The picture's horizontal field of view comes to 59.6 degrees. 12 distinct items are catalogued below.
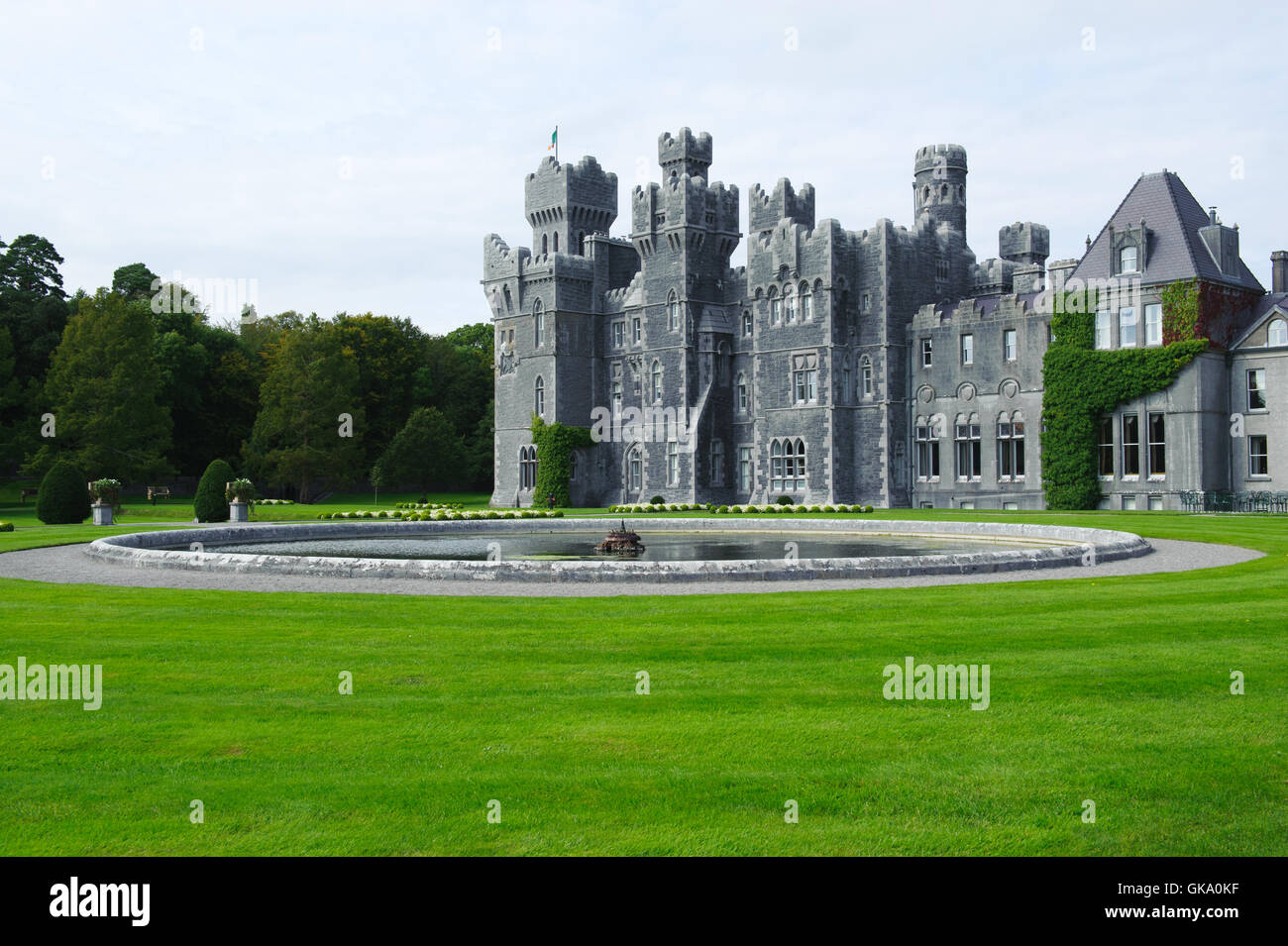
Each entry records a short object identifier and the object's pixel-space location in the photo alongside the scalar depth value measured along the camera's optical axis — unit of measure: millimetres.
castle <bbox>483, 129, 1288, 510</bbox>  45969
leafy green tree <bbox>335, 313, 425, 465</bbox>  84000
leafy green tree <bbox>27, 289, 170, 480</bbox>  63594
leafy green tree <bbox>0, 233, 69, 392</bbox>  70562
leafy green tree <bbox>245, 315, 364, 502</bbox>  73000
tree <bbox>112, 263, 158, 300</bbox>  82812
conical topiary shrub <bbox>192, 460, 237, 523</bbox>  42156
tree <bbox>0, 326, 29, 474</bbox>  64438
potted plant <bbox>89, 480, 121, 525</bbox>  40812
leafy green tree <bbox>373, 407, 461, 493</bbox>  76625
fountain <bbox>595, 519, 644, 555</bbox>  24625
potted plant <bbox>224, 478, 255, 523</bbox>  41844
